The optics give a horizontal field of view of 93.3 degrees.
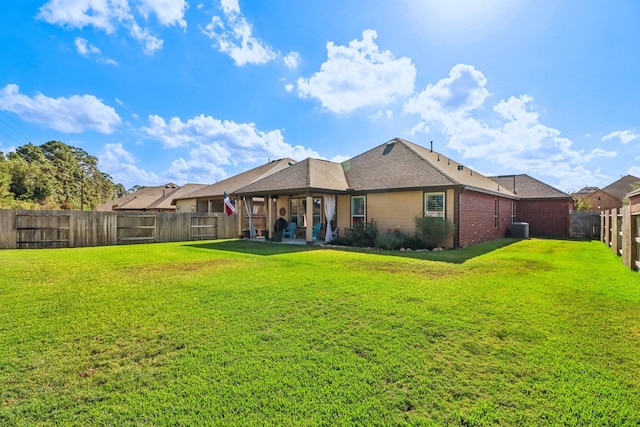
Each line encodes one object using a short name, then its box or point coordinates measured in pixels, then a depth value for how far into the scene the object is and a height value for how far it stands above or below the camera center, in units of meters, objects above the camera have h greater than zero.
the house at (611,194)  40.89 +2.72
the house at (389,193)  12.98 +1.00
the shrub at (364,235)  13.48 -0.95
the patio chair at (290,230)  17.08 -0.92
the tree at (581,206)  27.22 +0.67
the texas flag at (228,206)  19.12 +0.54
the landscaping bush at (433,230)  12.11 -0.66
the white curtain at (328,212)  14.72 +0.11
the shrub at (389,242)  12.34 -1.15
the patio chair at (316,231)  15.44 -0.88
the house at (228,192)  22.67 +1.69
